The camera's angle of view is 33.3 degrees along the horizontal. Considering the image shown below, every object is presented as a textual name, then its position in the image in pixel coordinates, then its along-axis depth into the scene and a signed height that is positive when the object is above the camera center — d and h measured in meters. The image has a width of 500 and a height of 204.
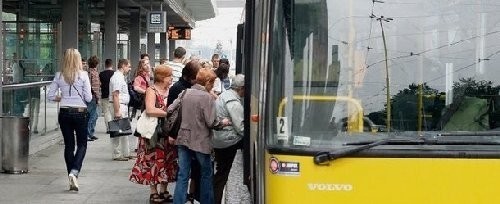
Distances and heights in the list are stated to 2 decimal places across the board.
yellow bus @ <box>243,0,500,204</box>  5.41 -0.25
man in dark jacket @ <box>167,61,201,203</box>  8.87 -0.29
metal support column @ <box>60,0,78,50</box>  23.89 +0.98
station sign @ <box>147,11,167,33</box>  28.19 +1.22
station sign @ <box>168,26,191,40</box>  37.16 +1.12
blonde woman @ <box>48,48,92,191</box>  10.01 -0.55
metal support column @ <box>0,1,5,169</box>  11.97 -0.51
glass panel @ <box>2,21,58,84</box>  24.20 +0.21
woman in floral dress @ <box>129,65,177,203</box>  9.27 -1.07
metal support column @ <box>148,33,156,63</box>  43.45 +0.53
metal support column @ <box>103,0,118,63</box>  29.53 +1.05
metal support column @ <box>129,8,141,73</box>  39.47 +0.94
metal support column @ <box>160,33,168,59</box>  54.10 +0.79
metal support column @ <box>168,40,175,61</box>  55.77 +0.82
